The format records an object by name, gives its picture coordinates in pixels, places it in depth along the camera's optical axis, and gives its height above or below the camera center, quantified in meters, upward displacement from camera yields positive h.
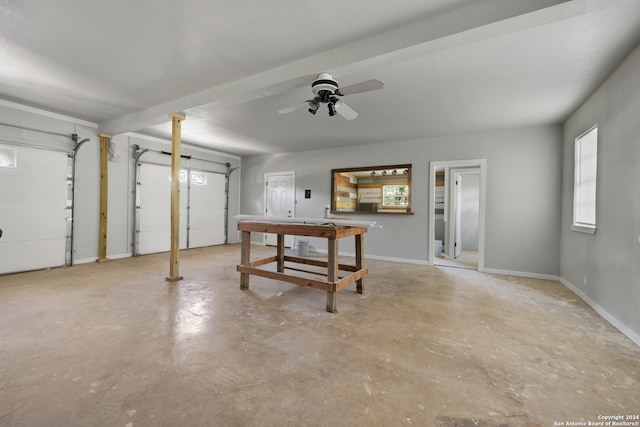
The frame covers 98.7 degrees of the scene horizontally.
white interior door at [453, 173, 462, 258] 6.50 -0.14
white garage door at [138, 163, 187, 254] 6.07 -0.01
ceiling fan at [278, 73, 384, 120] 2.55 +1.16
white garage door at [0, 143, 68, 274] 4.31 -0.05
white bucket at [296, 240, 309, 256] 6.41 -0.87
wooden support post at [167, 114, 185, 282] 4.08 +0.16
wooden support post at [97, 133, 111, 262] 5.36 +0.12
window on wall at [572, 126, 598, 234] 3.47 +0.44
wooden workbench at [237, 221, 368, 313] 2.96 -0.60
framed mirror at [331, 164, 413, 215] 8.15 +0.65
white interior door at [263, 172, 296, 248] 7.39 +0.34
